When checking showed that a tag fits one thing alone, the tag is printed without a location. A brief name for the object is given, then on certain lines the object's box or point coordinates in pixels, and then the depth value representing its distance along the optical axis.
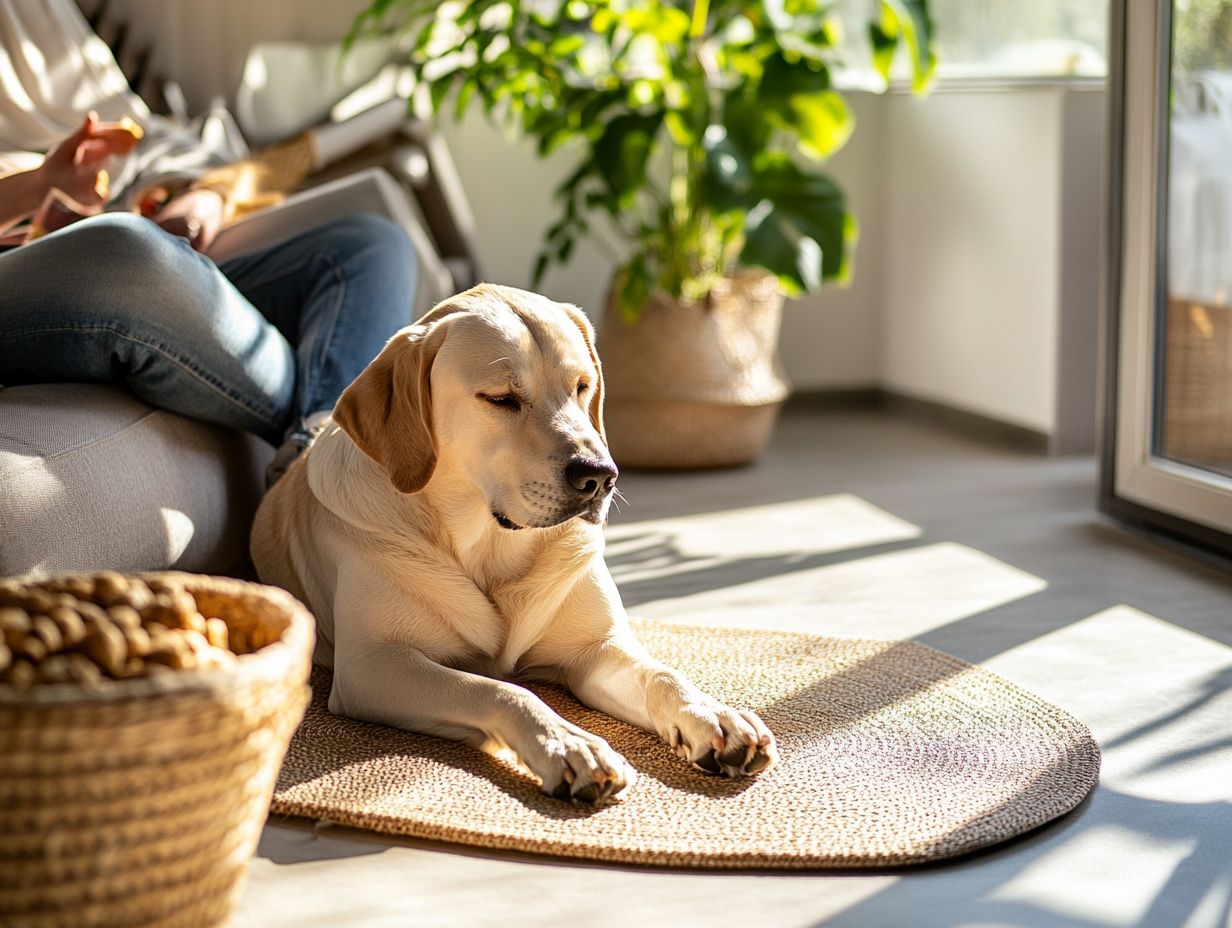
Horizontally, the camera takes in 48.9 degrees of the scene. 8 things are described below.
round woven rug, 1.39
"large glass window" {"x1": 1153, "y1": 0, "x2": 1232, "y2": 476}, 2.66
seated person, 1.91
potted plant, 3.38
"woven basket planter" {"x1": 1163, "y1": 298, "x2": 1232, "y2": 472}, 2.73
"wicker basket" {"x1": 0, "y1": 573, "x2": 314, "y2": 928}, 0.95
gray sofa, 1.68
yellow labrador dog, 1.57
